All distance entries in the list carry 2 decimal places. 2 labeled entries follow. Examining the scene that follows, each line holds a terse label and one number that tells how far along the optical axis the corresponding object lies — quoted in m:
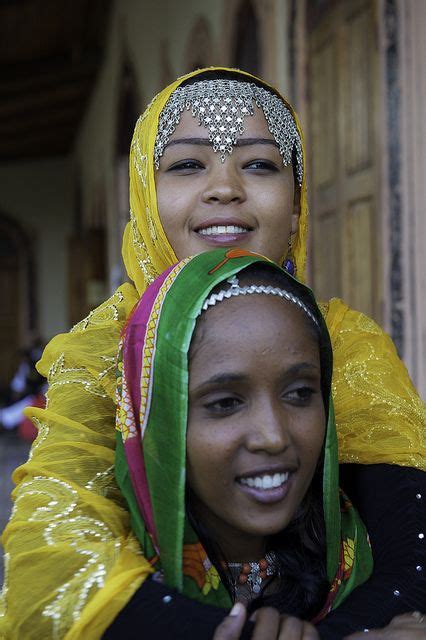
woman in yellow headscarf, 1.29
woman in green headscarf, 1.27
